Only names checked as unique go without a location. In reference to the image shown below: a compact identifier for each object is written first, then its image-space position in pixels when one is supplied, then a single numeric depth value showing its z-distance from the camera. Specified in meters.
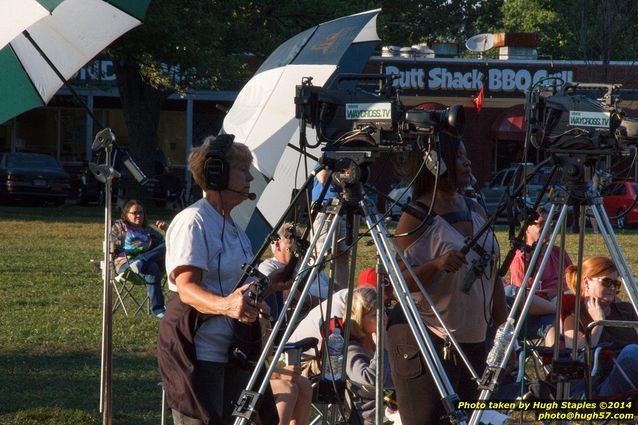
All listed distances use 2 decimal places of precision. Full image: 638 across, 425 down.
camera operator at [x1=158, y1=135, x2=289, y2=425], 8.67
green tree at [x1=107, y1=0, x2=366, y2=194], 45.72
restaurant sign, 64.94
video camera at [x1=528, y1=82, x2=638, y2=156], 8.37
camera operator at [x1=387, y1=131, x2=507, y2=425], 8.82
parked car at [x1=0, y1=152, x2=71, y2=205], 57.62
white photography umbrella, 13.73
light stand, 11.07
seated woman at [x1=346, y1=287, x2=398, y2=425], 12.70
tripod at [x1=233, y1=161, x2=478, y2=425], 8.07
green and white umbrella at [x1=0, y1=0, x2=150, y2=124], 11.12
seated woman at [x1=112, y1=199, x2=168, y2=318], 21.73
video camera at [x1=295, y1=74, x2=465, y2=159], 8.29
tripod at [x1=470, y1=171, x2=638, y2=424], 8.03
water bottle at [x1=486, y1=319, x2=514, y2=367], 8.02
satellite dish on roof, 66.75
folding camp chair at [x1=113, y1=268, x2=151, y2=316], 22.11
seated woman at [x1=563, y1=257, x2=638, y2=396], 14.15
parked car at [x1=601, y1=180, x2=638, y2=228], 49.69
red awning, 62.65
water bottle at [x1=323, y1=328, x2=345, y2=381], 9.41
